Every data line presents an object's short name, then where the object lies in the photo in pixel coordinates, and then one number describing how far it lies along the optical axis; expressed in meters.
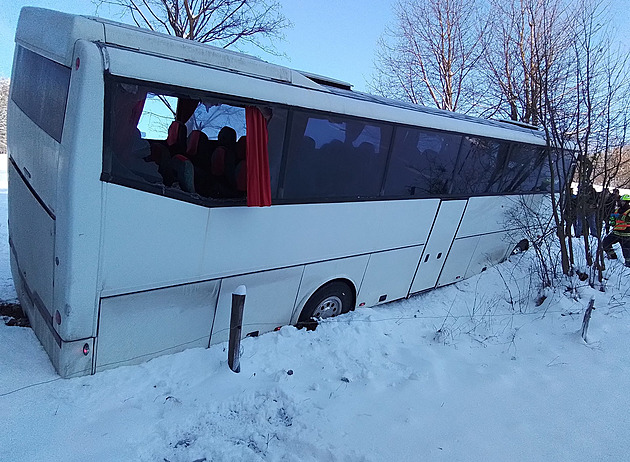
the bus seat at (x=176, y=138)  3.76
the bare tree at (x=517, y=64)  12.09
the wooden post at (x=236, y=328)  3.29
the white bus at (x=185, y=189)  2.69
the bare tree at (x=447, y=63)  17.73
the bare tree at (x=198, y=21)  12.95
